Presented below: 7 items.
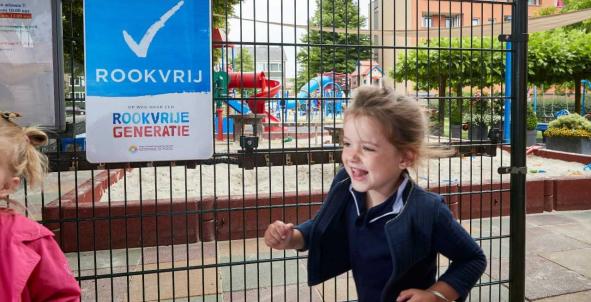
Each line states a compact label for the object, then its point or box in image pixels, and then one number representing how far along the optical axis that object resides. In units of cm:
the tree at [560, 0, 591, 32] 3117
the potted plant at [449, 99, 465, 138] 1406
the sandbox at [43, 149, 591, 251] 474
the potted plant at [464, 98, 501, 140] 1107
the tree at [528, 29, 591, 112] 1539
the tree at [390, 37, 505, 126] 1116
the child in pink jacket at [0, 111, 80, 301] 157
